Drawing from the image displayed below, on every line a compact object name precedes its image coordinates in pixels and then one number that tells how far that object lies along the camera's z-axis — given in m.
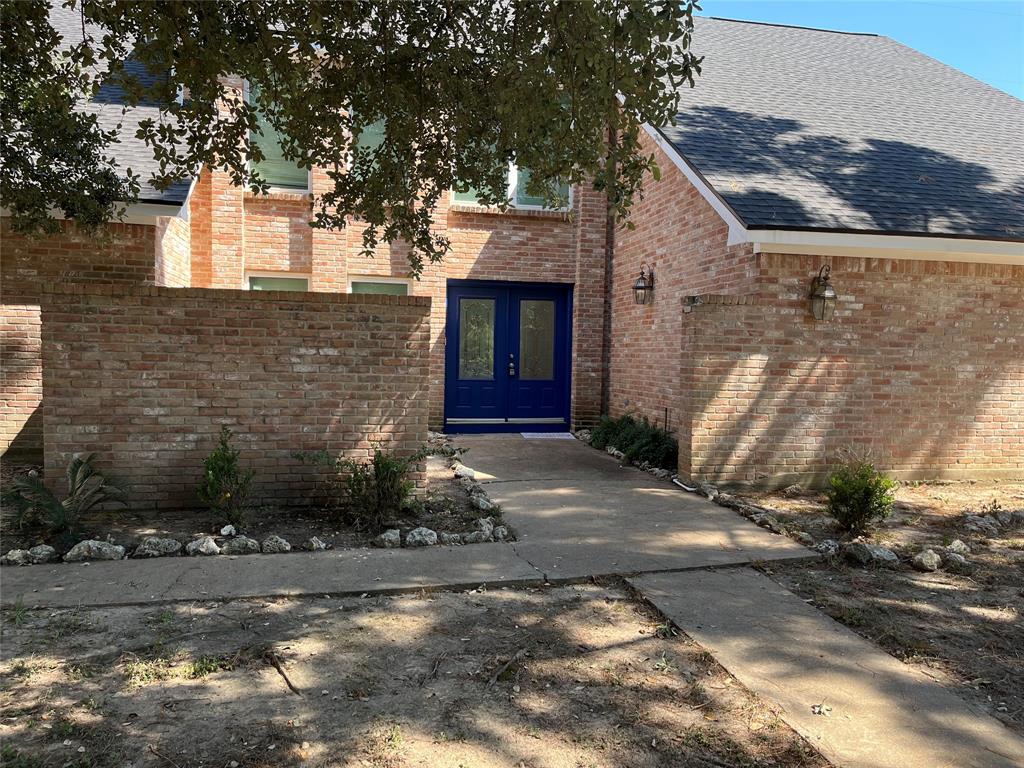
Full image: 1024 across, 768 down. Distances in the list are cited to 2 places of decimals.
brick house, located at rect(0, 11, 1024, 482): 7.37
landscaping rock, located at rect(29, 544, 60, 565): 4.69
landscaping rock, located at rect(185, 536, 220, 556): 4.90
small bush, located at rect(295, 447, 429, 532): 5.66
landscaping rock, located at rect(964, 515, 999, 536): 6.05
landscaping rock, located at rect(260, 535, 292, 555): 5.01
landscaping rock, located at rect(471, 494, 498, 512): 6.31
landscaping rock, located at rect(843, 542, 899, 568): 5.08
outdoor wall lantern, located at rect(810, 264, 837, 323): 7.28
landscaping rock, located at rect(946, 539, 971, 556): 5.39
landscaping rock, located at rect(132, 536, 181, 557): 4.83
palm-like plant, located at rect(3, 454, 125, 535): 5.00
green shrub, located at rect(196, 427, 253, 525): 5.40
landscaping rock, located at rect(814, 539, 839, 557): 5.21
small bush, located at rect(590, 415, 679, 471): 8.73
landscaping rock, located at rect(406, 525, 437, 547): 5.25
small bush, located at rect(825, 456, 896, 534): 5.68
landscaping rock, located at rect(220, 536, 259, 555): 4.98
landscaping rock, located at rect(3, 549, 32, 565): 4.62
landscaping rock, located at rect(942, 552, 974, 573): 5.00
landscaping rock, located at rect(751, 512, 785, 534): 5.92
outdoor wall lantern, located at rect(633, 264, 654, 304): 10.20
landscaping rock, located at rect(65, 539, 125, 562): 4.73
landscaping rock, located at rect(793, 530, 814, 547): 5.54
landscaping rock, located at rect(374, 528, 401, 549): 5.21
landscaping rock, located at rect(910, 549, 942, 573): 4.97
